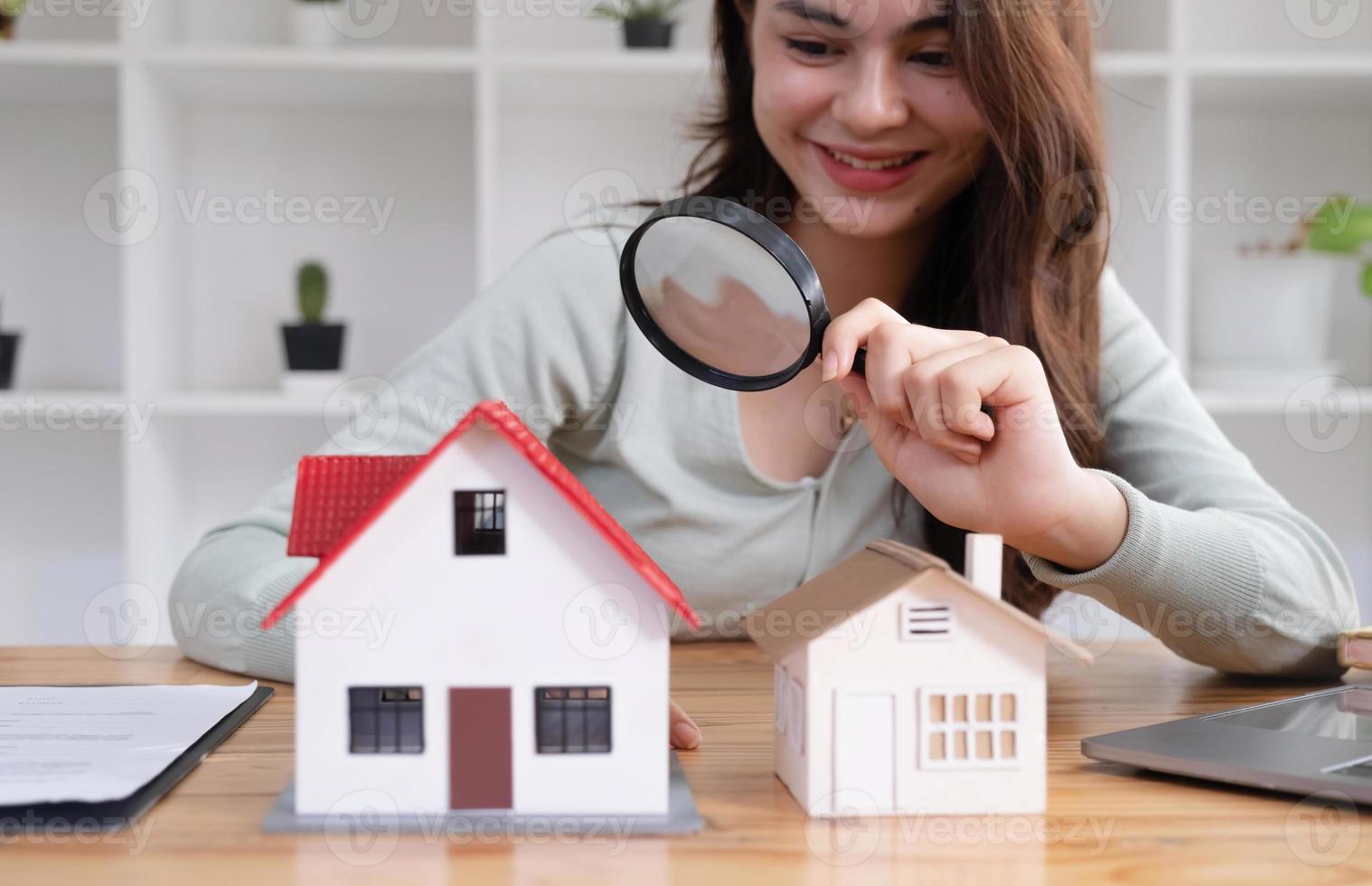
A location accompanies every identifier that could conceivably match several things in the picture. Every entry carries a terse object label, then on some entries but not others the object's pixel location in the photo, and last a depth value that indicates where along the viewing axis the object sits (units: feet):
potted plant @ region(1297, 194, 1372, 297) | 7.06
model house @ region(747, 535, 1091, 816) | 2.20
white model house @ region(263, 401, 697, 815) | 2.09
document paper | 2.19
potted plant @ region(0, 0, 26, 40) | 7.01
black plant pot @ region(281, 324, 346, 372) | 7.36
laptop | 2.35
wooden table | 1.94
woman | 3.40
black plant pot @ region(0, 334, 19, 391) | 7.32
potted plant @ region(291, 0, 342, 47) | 7.40
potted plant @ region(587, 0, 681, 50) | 7.25
